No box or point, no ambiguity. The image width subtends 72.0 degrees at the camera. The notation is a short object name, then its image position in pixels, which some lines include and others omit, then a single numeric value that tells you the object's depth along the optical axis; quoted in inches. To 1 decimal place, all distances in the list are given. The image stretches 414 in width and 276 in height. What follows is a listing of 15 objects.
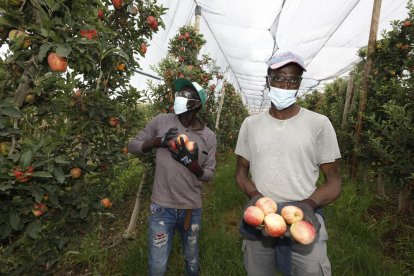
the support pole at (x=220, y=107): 312.3
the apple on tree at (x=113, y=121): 86.9
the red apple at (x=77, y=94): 81.8
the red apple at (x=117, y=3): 88.4
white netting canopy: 241.6
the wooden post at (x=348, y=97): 245.4
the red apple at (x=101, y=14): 83.6
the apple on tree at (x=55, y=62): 47.3
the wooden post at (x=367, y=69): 172.4
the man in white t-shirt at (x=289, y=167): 61.9
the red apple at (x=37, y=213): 55.5
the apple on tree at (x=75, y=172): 73.0
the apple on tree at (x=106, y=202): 80.9
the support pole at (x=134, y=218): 140.7
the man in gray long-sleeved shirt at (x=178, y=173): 81.0
